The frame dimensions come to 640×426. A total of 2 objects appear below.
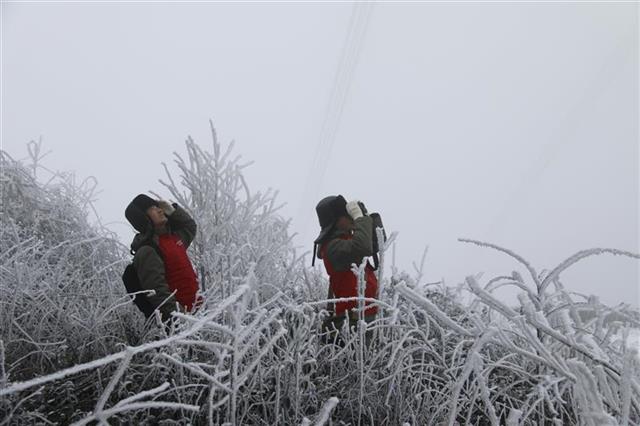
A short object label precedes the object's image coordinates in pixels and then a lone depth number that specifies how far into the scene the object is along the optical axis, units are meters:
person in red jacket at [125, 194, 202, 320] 2.88
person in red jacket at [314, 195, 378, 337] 3.06
